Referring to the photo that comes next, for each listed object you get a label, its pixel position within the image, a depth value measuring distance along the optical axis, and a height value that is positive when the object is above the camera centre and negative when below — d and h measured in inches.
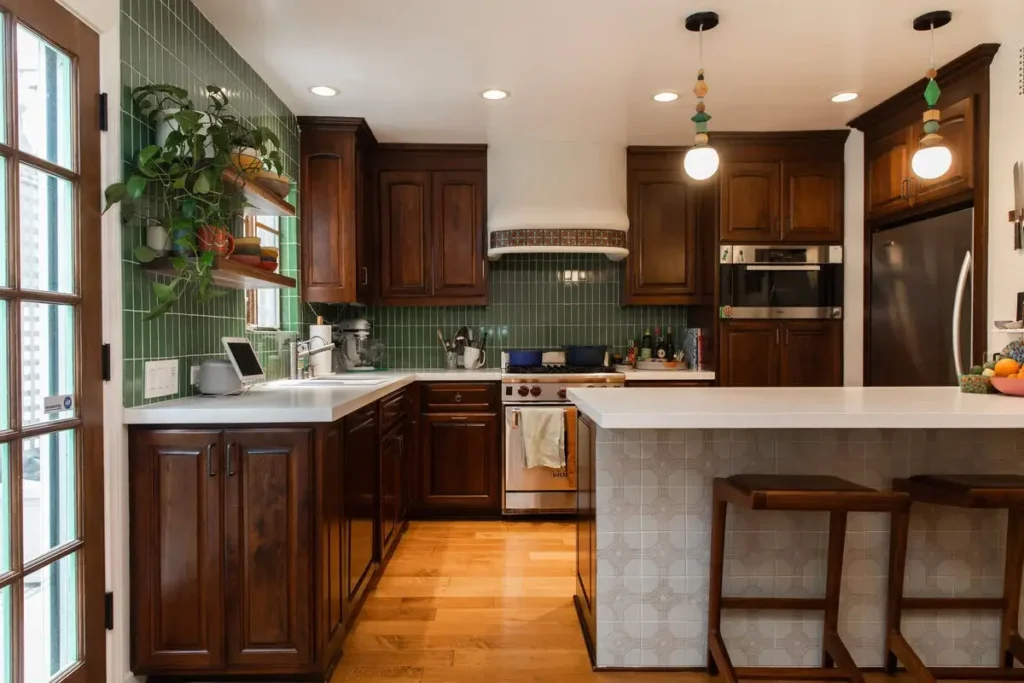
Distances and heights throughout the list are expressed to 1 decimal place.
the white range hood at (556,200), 150.9 +33.6
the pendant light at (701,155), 89.4 +26.1
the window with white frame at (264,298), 121.1 +8.1
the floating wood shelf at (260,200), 83.6 +21.5
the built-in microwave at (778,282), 152.1 +12.9
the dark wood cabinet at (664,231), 162.6 +27.3
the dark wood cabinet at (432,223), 159.6 +29.3
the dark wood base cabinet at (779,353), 152.4 -4.5
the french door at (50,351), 57.8 -1.2
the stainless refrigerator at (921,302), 112.8 +6.5
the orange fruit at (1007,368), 84.4 -4.7
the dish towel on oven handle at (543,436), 146.6 -23.5
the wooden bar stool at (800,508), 64.1 -23.1
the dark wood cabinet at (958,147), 109.1 +33.2
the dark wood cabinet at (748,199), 153.5 +33.4
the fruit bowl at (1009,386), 82.0 -7.0
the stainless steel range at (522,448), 148.3 -25.9
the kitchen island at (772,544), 79.7 -27.1
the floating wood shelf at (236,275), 78.0 +8.8
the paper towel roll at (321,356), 139.3 -4.3
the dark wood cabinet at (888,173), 129.4 +34.9
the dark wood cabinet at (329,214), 140.7 +28.1
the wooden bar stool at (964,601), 66.7 -27.7
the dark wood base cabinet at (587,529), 84.3 -28.2
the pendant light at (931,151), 84.0 +24.8
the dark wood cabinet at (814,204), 152.7 +32.0
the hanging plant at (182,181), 73.6 +19.2
